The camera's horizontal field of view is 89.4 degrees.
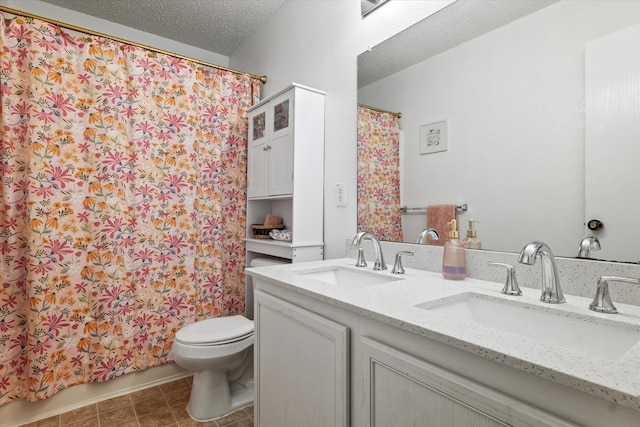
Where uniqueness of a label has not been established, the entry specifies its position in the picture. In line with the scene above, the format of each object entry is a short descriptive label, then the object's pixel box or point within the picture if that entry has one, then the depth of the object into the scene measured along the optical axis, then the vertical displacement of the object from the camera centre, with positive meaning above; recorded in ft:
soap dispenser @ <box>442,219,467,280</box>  3.73 -0.55
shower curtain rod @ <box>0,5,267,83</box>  5.42 +3.34
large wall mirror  2.88 +0.99
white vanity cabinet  1.75 -1.20
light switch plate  5.73 +0.32
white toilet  5.44 -2.53
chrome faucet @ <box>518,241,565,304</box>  2.78 -0.55
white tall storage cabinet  5.86 +0.93
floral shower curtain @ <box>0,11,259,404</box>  5.50 +0.16
